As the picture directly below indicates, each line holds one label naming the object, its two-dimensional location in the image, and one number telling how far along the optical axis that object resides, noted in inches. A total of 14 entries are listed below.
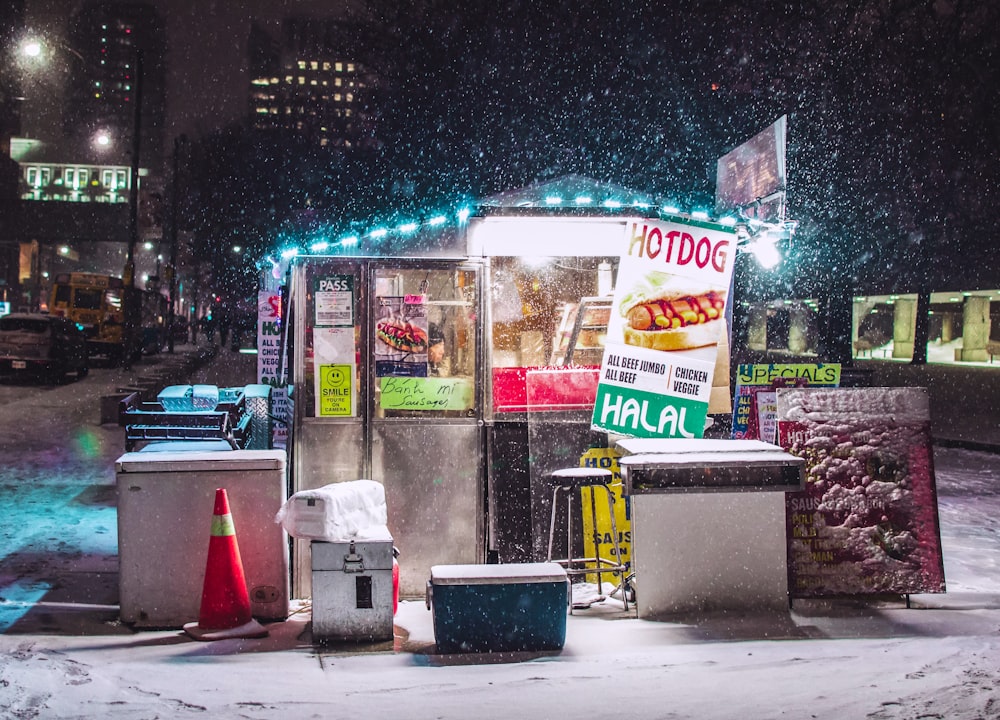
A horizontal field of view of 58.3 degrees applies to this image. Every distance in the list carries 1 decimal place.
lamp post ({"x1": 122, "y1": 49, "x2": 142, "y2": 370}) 1321.4
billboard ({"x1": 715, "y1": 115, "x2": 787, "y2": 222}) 294.8
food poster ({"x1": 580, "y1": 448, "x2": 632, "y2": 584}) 276.1
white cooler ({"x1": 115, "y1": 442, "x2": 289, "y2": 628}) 226.8
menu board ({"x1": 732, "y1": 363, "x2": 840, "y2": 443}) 359.9
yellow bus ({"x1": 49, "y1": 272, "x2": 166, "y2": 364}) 1364.4
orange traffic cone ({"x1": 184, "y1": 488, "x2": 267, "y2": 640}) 220.5
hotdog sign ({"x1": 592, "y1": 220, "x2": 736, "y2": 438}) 270.1
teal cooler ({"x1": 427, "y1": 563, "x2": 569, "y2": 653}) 208.8
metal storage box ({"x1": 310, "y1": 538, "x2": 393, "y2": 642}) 215.6
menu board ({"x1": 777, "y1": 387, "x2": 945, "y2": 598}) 250.7
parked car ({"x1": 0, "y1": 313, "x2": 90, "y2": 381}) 999.6
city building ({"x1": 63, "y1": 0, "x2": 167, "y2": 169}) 4287.2
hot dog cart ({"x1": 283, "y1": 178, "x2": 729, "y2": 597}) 263.3
